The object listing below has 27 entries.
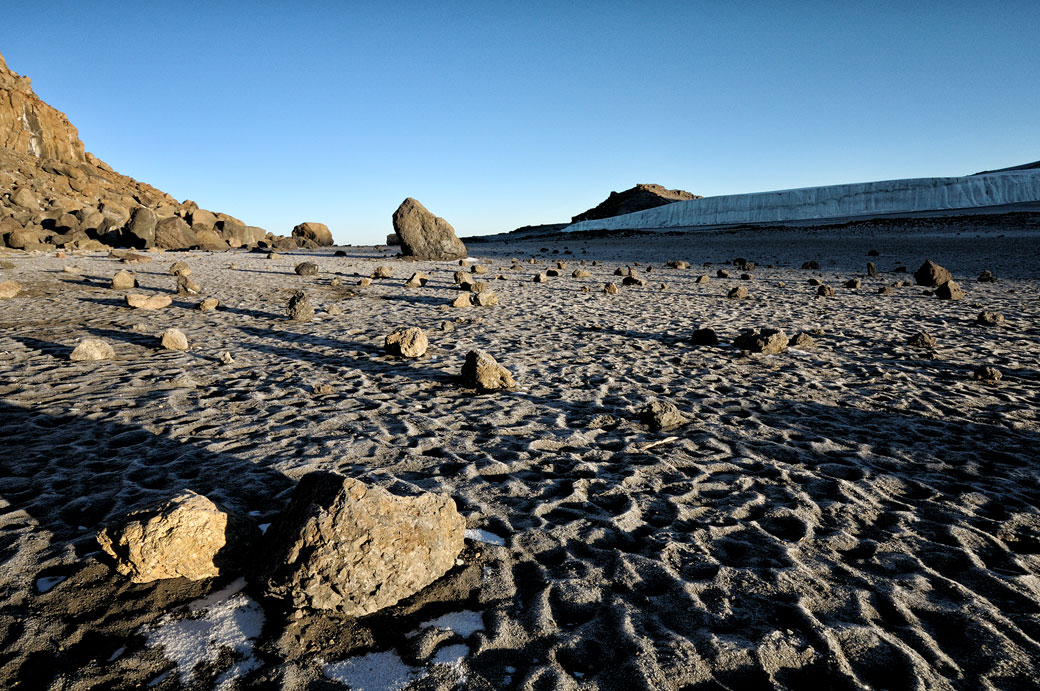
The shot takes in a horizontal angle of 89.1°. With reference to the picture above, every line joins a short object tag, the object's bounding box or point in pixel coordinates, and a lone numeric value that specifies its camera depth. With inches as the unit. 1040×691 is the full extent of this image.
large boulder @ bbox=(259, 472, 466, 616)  83.0
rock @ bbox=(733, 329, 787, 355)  248.7
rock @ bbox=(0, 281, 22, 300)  354.9
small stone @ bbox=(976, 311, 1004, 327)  292.7
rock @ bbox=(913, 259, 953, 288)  433.1
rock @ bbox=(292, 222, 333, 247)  1307.8
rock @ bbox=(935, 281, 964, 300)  376.8
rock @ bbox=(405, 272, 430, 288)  461.7
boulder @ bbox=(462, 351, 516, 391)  198.5
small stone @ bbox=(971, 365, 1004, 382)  202.4
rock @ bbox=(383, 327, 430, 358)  241.1
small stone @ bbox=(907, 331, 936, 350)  251.8
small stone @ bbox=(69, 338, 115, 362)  221.7
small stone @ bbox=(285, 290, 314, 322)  319.0
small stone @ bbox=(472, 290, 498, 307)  375.2
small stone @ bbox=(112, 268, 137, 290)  408.8
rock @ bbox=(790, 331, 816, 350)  261.3
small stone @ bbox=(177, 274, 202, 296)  389.7
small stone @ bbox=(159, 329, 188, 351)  245.1
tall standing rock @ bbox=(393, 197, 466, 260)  715.4
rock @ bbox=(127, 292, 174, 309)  340.5
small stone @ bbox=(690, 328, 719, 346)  268.1
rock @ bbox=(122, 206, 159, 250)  979.3
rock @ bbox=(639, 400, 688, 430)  163.8
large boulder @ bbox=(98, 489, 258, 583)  86.7
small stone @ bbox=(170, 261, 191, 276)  505.4
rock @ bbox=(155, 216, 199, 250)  1002.7
